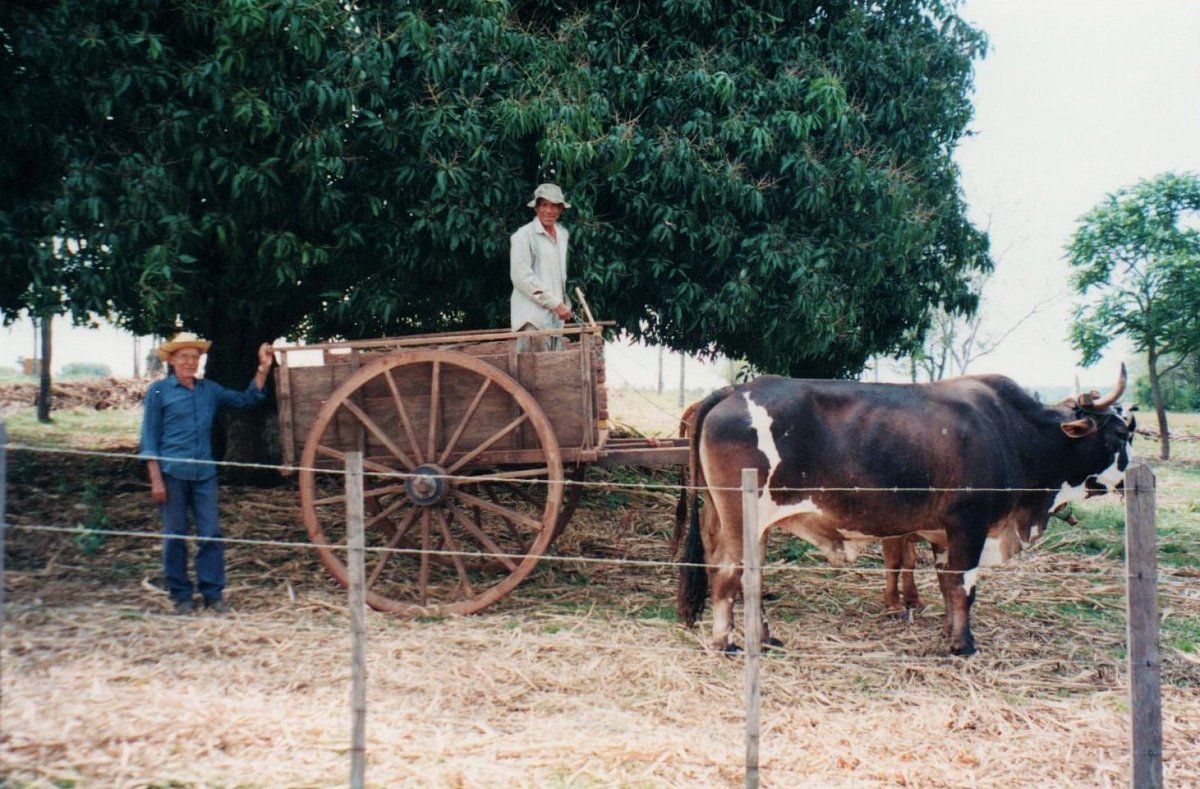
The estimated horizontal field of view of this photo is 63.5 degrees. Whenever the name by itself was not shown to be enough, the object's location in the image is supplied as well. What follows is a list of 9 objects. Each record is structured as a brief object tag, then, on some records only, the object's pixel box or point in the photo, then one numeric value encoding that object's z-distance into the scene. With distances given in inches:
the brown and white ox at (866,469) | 224.2
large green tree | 253.1
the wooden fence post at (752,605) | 145.7
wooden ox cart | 235.1
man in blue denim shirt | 232.8
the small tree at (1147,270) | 726.5
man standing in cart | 253.9
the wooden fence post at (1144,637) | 148.3
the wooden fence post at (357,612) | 146.1
